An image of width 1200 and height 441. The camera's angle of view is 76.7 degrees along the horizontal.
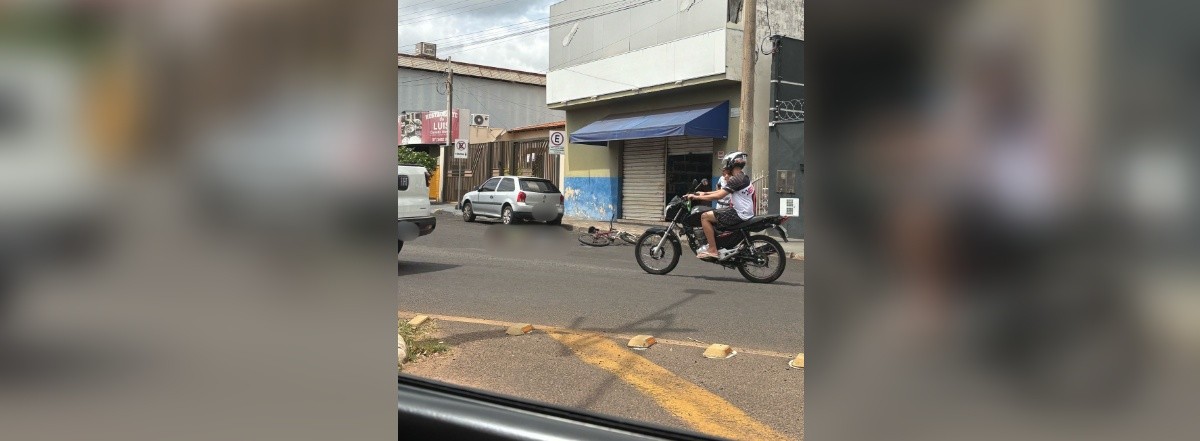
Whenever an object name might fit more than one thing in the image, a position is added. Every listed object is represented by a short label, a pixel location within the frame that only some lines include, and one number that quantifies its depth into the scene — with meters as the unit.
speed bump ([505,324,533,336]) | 3.99
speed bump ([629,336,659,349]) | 3.72
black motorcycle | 6.27
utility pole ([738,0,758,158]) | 9.98
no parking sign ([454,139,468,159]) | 15.46
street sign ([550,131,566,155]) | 15.57
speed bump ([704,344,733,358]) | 3.50
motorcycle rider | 6.41
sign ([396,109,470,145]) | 18.09
